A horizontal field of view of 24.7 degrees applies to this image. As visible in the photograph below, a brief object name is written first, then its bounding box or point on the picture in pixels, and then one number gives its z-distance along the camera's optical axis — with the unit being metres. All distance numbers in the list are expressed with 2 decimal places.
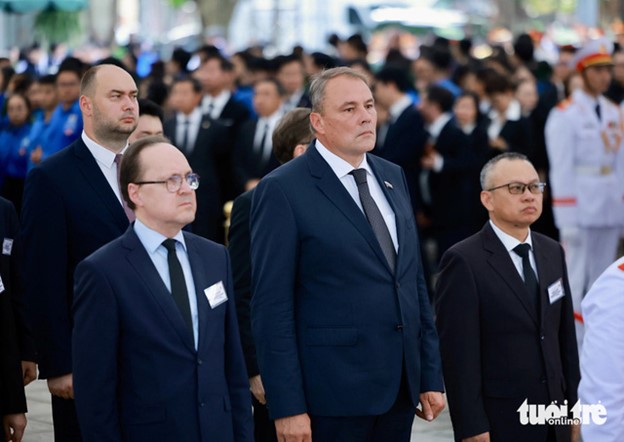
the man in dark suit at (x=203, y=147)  12.69
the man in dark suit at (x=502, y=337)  6.20
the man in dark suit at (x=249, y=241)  6.52
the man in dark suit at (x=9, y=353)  6.04
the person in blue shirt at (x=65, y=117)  12.83
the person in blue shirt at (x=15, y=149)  14.01
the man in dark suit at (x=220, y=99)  14.56
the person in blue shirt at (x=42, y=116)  13.20
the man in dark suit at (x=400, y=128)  12.91
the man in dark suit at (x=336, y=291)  5.43
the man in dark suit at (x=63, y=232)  5.94
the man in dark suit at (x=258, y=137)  12.92
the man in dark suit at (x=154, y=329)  4.87
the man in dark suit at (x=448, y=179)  13.07
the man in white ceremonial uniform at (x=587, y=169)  11.71
